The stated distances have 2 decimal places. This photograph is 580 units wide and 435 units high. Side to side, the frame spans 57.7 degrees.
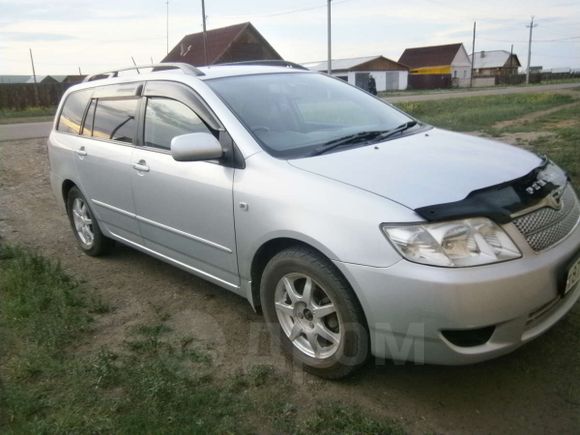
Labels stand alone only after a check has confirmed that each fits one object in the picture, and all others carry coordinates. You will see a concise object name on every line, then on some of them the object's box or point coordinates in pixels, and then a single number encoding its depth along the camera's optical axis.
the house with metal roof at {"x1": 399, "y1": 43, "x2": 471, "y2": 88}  70.81
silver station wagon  2.34
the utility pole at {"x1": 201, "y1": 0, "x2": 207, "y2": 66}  32.75
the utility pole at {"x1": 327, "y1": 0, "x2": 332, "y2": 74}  28.73
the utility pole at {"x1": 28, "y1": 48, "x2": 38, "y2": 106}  31.06
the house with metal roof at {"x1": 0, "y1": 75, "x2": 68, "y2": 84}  79.91
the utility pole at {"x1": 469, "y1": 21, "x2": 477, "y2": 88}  66.04
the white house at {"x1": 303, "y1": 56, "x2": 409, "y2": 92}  55.84
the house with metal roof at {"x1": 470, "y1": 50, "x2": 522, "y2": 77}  80.75
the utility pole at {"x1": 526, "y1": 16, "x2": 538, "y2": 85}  58.51
